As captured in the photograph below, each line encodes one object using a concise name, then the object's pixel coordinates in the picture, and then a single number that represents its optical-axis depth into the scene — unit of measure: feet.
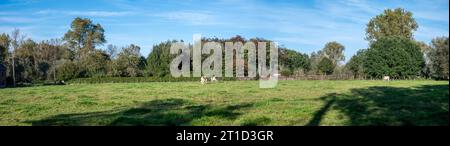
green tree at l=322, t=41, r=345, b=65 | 457.27
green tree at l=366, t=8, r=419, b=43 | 289.74
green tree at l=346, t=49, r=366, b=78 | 303.48
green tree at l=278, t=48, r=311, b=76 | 348.36
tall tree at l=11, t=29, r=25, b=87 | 296.44
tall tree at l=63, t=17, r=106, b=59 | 329.31
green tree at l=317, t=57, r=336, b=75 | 359.66
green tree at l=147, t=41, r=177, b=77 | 313.32
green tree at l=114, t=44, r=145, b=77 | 299.38
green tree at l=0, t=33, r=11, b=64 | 289.37
